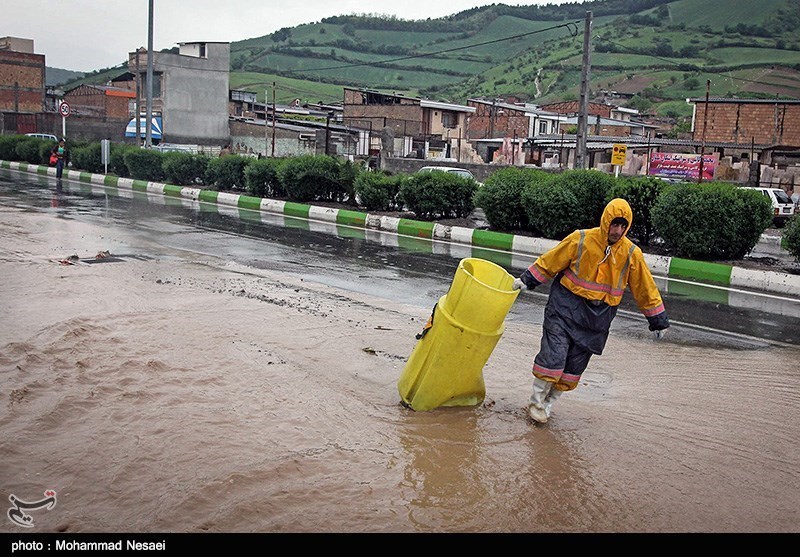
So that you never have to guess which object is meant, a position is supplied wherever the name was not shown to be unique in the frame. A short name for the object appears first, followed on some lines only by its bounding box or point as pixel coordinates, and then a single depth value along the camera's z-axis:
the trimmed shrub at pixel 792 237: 12.05
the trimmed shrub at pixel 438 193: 17.66
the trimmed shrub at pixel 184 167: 26.95
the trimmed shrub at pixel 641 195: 14.04
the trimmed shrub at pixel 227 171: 24.61
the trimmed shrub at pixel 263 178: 22.62
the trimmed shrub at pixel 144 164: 28.65
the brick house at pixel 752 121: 42.78
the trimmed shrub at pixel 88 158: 32.34
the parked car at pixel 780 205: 23.41
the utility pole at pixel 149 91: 29.44
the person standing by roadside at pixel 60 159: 28.64
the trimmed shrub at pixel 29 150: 35.97
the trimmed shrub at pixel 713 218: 12.78
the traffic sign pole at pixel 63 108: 31.05
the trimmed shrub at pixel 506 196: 15.80
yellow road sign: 24.20
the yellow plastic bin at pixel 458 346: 5.05
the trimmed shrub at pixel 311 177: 20.86
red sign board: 26.81
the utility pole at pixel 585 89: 20.25
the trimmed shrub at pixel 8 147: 38.47
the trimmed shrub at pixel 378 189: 19.16
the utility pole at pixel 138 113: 32.17
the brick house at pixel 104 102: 59.55
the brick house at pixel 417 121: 46.81
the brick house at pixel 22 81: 61.28
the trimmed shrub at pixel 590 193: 14.69
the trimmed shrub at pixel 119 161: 30.37
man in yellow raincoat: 5.03
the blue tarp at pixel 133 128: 49.99
